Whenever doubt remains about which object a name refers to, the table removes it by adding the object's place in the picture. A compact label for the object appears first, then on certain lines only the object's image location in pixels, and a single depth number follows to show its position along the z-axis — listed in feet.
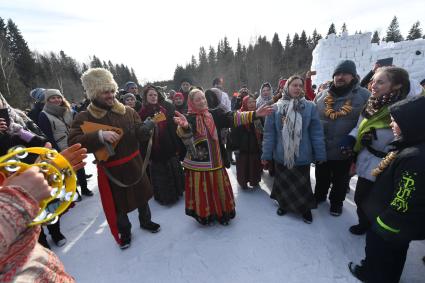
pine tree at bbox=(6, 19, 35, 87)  104.01
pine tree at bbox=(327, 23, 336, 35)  140.83
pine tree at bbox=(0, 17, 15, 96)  59.77
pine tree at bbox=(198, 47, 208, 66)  156.04
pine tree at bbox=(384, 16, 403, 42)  142.22
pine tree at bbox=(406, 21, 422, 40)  126.52
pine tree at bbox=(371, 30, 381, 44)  150.00
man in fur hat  7.38
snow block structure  30.78
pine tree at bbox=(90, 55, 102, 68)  165.32
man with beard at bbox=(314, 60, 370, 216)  8.87
